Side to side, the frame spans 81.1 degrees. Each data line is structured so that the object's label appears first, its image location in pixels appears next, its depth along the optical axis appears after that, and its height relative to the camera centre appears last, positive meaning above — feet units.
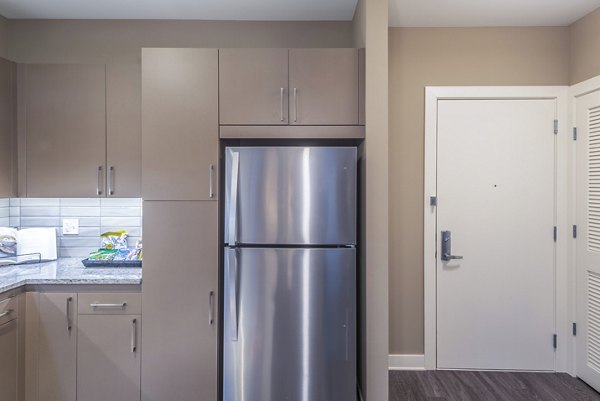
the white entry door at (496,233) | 8.73 -0.81
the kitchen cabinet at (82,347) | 6.66 -2.80
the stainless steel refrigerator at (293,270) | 6.50 -1.29
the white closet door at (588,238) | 7.97 -0.88
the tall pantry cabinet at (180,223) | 6.75 -0.44
